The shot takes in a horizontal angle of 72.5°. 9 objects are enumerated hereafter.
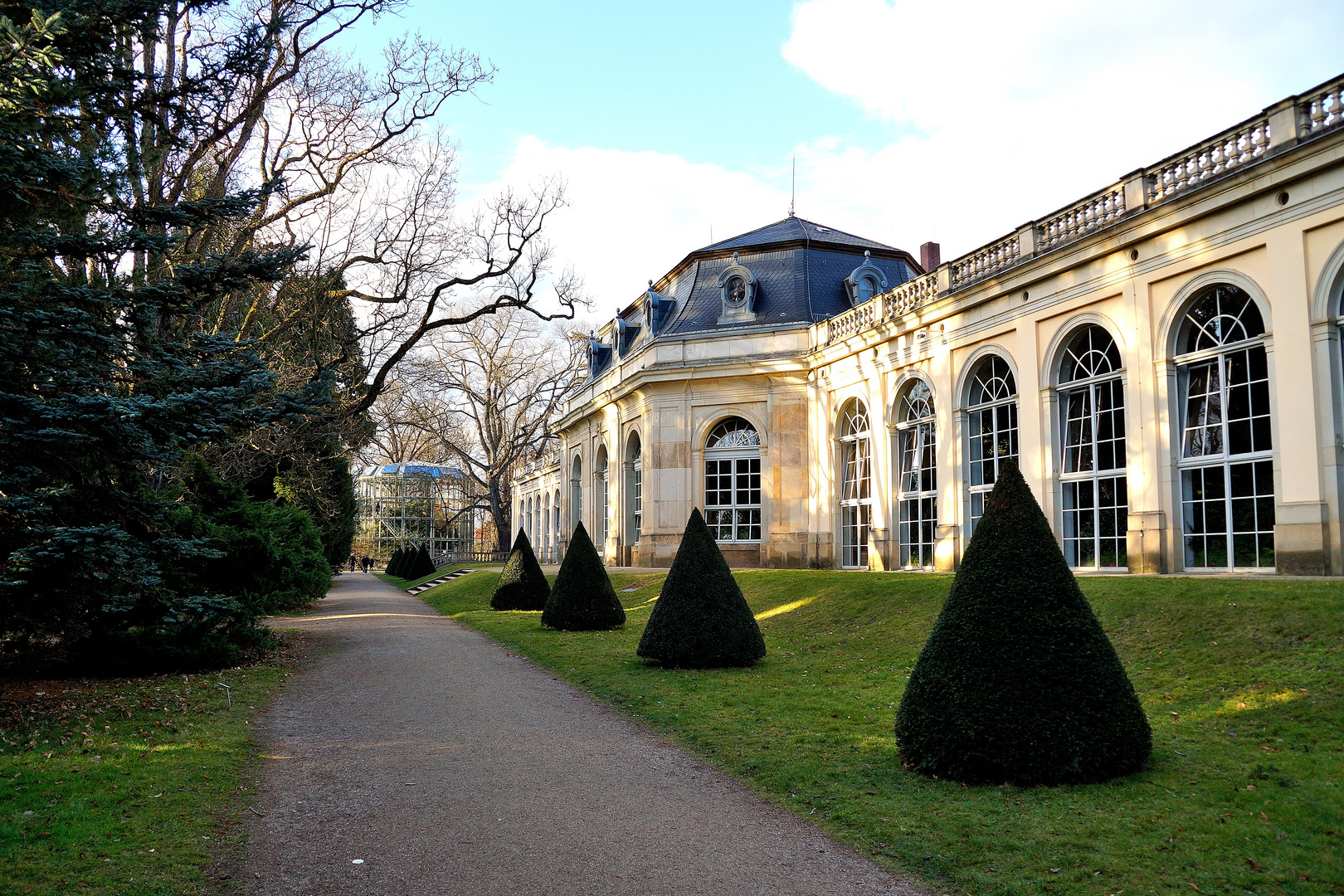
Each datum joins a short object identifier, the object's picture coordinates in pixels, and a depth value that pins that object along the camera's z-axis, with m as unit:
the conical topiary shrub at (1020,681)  6.48
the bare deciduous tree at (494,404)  45.16
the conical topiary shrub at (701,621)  12.45
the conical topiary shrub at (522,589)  23.30
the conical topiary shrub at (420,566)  46.25
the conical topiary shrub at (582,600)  17.77
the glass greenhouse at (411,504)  60.31
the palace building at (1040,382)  12.99
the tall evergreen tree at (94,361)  7.80
